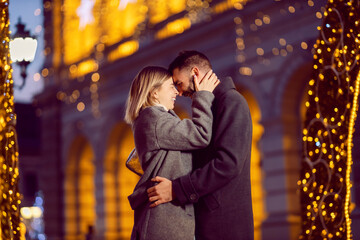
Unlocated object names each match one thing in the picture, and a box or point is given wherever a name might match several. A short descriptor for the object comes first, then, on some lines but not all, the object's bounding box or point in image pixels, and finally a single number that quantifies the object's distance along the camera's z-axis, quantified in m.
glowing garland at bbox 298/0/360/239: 4.30
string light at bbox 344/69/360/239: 4.39
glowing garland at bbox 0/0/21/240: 3.73
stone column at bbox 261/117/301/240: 14.35
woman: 3.60
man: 3.50
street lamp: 9.86
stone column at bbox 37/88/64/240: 23.47
